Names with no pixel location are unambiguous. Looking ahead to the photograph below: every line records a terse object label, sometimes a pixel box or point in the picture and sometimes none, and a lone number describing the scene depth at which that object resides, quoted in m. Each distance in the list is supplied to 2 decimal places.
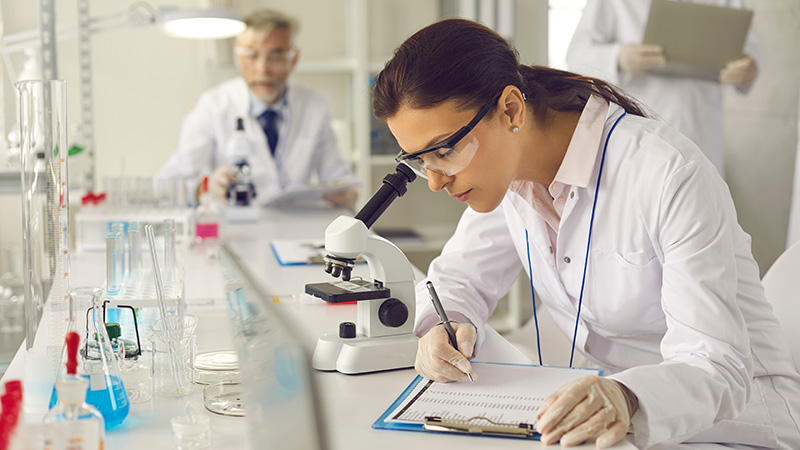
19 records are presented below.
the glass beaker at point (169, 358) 1.10
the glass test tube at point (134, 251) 1.39
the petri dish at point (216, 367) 1.18
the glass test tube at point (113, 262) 1.34
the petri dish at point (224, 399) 1.06
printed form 0.96
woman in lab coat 1.02
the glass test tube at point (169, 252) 1.43
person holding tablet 2.89
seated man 3.37
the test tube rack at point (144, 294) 1.28
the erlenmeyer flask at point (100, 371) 0.98
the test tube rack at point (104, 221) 2.15
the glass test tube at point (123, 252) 1.37
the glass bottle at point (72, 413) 0.72
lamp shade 2.70
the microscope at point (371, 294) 1.12
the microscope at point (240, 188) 2.64
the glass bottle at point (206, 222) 2.31
